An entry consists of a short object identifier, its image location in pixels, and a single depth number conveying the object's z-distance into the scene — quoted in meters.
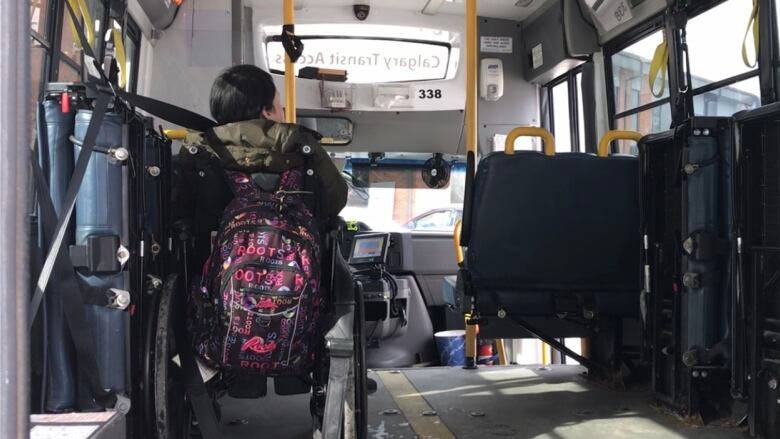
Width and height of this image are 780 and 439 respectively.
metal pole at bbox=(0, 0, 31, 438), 0.84
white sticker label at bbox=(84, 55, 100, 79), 1.82
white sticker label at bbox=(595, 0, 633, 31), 4.57
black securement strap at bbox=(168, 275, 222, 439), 2.18
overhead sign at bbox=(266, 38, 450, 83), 5.27
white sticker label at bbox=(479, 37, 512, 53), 5.86
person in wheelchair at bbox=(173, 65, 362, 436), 2.13
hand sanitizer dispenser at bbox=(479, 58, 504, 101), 5.68
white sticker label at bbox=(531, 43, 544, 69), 5.61
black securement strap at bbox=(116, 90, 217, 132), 2.08
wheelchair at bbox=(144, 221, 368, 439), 2.12
